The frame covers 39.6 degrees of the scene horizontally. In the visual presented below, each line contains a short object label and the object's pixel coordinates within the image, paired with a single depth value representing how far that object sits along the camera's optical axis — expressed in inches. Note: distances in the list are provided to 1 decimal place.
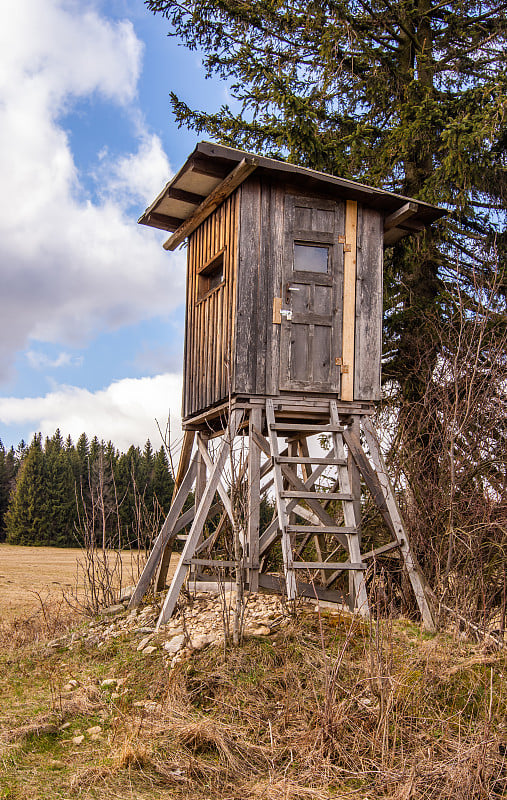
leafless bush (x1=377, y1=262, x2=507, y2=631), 329.7
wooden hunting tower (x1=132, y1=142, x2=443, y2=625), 346.9
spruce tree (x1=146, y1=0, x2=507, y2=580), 433.7
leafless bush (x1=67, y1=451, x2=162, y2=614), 398.0
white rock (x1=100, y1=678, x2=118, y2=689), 274.4
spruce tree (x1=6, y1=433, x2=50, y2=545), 2242.9
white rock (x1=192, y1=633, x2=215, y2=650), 282.7
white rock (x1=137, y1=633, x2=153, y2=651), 306.2
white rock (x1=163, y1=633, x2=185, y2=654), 290.5
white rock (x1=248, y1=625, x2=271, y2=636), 283.7
